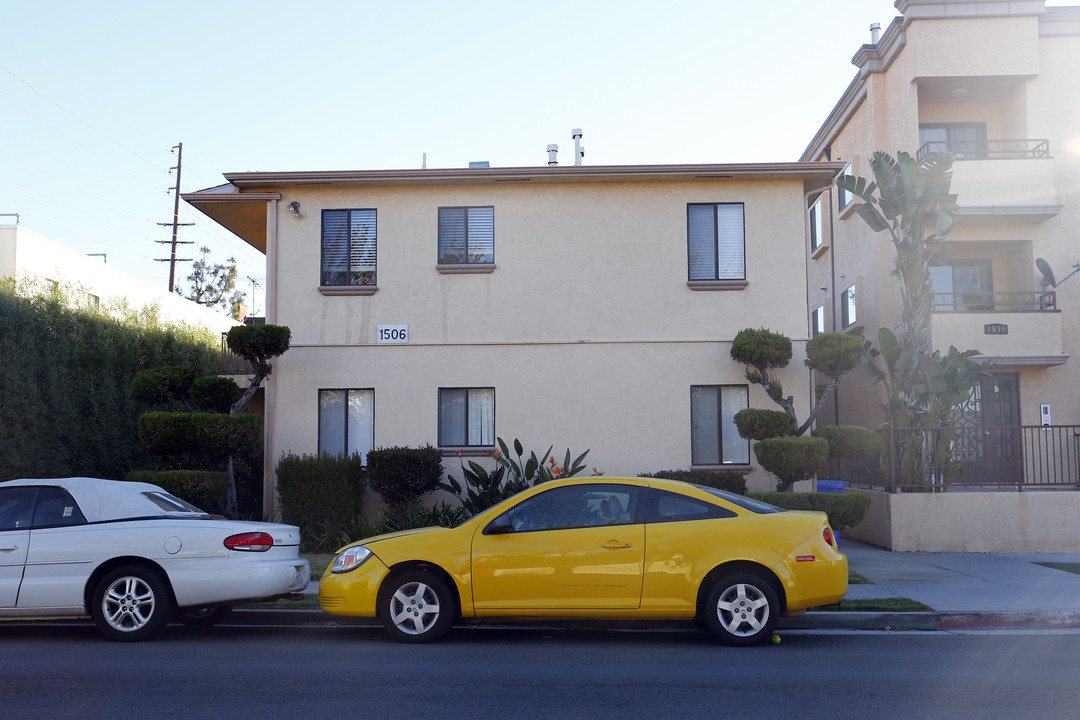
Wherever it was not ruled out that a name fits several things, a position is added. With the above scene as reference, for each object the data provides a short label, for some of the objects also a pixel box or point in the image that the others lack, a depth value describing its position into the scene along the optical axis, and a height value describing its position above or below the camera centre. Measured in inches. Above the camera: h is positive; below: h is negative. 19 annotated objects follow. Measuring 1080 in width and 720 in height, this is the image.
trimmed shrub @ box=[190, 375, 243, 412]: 560.4 +28.9
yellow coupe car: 303.6 -41.5
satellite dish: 720.3 +133.3
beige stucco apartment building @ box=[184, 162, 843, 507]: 608.7 +92.8
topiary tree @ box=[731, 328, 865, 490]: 522.0 +29.9
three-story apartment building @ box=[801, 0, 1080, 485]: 722.2 +207.9
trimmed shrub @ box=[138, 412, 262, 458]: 534.0 +4.3
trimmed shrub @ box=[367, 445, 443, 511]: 561.0 -19.9
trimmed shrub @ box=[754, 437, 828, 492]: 518.9 -8.2
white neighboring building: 760.3 +152.9
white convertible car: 313.4 -44.0
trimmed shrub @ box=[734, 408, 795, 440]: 544.7 +10.4
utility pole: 1584.6 +349.5
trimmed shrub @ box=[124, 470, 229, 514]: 525.3 -24.6
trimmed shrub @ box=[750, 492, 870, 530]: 505.0 -34.5
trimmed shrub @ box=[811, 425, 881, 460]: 557.6 -0.2
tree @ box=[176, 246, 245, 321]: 1968.5 +333.8
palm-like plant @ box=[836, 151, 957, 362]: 613.0 +153.2
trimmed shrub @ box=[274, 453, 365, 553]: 561.6 -33.3
